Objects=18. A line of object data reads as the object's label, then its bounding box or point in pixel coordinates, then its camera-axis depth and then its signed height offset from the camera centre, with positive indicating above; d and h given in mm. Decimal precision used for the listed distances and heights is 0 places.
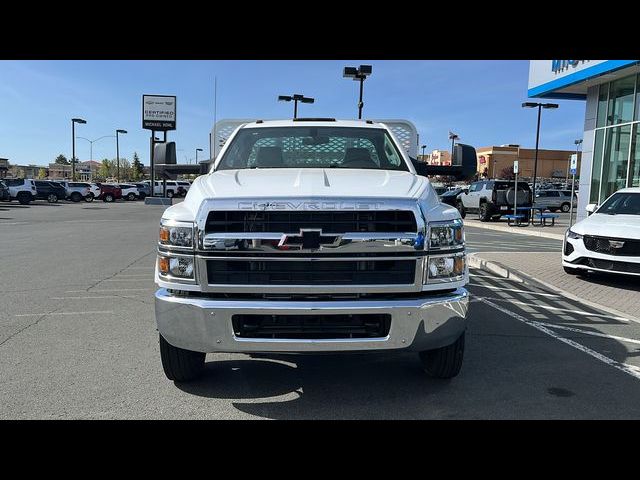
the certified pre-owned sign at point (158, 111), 46281 +6288
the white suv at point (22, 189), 34906 -929
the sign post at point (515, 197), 20031 -118
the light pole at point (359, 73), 21078 +4799
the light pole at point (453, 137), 40519 +4407
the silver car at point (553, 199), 33469 -208
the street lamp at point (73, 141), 54844 +3929
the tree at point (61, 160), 150925 +5208
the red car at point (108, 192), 46250 -1159
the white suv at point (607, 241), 7621 -675
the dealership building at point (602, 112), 15789 +2806
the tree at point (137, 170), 93938 +1910
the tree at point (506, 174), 72156 +2933
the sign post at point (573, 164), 14745 +927
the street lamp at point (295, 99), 26344 +4491
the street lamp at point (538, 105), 26552 +4668
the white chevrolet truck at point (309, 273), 3145 -541
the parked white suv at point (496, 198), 22078 -195
